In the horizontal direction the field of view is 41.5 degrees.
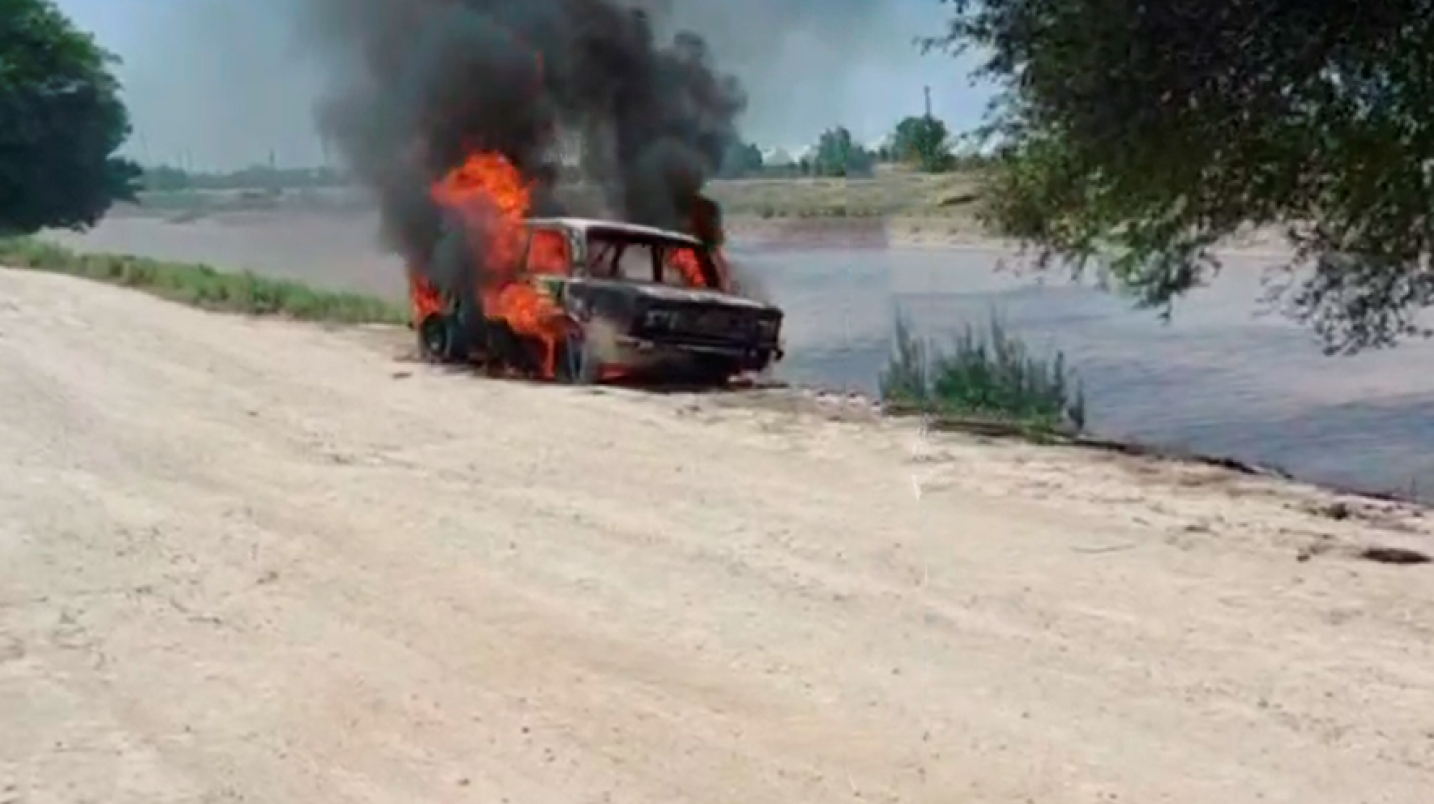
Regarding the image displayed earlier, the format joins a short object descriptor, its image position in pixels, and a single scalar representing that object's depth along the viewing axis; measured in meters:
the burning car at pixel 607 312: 16.56
